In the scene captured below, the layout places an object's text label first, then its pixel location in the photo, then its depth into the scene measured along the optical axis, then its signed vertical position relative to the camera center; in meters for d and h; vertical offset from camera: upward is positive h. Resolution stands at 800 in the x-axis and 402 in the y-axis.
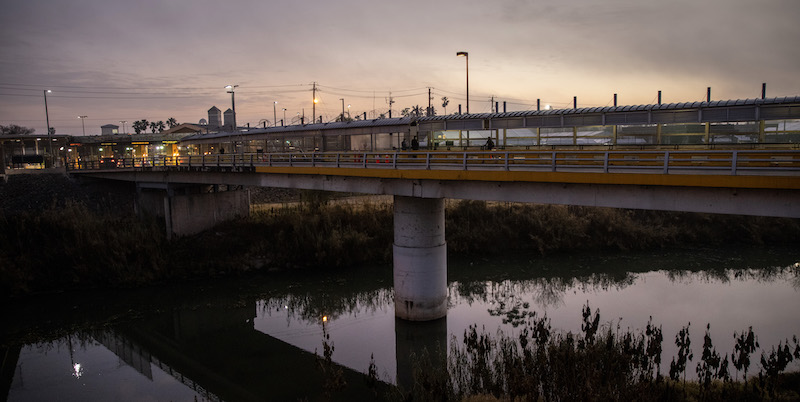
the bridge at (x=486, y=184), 13.38 -1.31
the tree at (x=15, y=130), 116.25 +5.28
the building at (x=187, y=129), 82.25 +3.45
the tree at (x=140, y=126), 146.88 +7.10
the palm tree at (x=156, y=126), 152.50 +7.25
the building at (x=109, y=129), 149.85 +6.62
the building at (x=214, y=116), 102.38 +6.66
